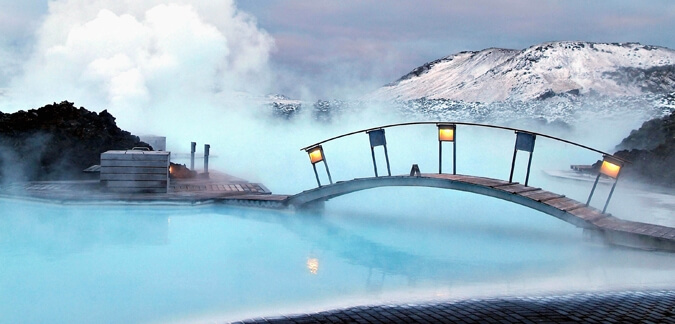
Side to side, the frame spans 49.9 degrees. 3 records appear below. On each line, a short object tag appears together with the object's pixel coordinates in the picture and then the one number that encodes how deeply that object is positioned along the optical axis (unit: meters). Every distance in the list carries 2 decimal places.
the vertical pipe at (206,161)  14.20
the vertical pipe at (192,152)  15.12
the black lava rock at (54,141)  13.53
